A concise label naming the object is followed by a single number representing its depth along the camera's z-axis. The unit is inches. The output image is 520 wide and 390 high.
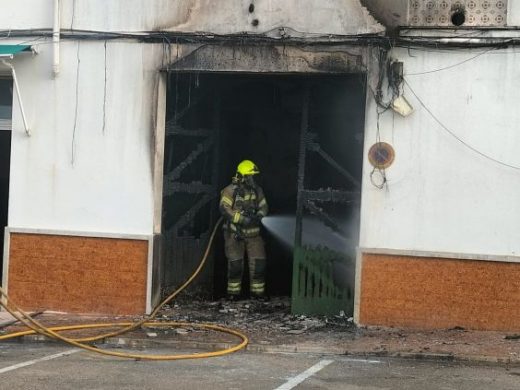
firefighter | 435.8
